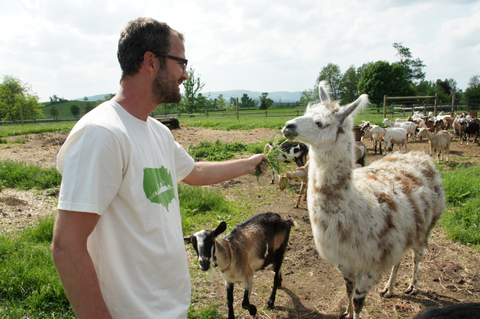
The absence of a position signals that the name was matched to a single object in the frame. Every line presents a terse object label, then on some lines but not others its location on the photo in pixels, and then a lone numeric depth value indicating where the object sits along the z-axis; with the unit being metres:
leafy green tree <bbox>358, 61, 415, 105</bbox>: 49.03
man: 1.08
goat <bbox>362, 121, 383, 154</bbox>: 12.21
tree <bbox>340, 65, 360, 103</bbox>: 72.50
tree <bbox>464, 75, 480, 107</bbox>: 44.94
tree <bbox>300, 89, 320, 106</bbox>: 48.88
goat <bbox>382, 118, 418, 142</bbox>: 14.42
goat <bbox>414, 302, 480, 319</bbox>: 1.51
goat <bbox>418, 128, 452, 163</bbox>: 10.43
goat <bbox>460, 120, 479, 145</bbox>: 13.57
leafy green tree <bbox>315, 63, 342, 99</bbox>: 73.12
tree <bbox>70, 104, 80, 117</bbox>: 62.84
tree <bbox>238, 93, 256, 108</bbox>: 77.60
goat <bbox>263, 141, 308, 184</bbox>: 8.37
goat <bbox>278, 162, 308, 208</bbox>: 6.53
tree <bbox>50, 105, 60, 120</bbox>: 64.09
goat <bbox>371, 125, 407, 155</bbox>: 11.98
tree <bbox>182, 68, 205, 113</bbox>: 37.22
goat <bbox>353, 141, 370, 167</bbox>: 8.68
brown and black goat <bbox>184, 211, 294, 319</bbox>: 3.03
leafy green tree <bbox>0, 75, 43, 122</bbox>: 40.94
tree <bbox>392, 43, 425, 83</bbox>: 59.53
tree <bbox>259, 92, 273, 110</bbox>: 65.79
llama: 2.76
